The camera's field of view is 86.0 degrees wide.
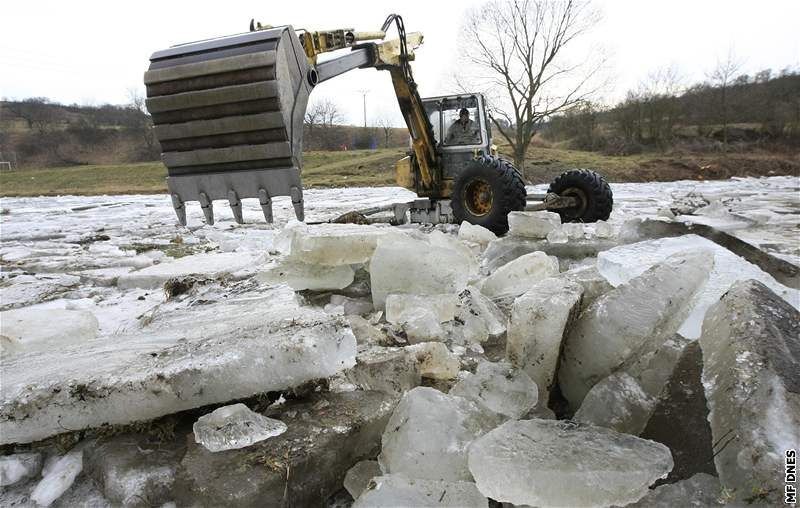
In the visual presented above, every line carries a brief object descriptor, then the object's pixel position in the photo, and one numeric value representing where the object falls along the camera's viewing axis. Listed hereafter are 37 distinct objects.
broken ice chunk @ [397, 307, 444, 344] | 1.62
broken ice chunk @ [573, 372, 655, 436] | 0.94
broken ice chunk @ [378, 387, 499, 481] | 0.83
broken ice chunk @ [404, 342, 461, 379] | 1.33
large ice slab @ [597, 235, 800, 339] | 1.30
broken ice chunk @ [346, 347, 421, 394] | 1.24
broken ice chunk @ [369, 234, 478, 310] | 1.81
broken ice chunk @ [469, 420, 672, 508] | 0.67
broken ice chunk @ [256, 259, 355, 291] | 2.26
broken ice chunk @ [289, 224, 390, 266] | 2.14
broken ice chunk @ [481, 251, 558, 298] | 2.09
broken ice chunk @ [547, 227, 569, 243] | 3.31
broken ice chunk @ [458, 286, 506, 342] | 1.69
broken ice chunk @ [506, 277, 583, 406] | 1.10
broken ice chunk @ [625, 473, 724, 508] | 0.72
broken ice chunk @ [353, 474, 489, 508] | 0.71
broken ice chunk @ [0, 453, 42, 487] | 0.94
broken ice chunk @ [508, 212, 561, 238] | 3.42
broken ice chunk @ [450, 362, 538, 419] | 0.99
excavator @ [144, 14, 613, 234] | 2.60
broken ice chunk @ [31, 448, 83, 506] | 0.90
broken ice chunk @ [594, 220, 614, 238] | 3.50
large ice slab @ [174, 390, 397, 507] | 0.80
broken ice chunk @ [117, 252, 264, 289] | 2.73
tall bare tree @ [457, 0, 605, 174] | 18.19
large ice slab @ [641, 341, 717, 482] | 0.88
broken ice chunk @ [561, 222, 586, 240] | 3.41
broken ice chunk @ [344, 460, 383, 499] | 0.87
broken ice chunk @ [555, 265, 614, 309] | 1.34
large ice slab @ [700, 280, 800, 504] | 0.71
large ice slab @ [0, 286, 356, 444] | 0.96
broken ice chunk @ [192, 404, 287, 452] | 0.88
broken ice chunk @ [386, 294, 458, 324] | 1.71
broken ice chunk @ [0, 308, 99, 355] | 1.57
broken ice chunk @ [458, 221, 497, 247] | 3.63
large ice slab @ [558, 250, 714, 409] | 1.05
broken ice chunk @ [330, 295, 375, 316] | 2.04
